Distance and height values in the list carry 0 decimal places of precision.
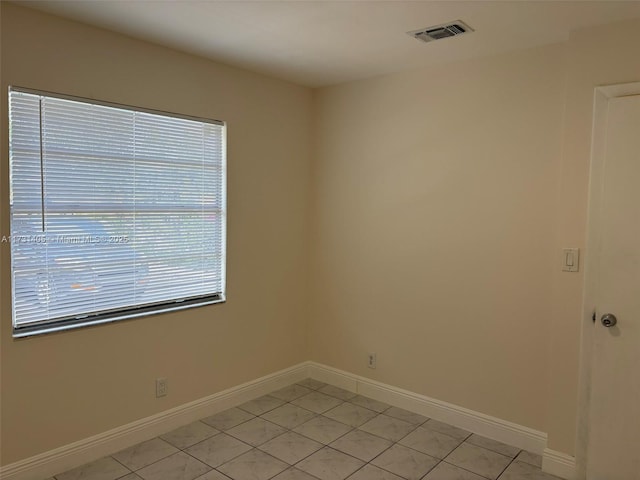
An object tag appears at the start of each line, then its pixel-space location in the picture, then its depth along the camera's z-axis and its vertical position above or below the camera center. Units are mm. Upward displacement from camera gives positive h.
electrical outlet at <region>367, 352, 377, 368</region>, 3819 -1149
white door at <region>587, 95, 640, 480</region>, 2510 -452
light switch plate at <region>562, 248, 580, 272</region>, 2707 -214
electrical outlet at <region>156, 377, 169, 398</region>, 3148 -1161
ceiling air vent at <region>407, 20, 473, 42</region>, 2586 +1069
